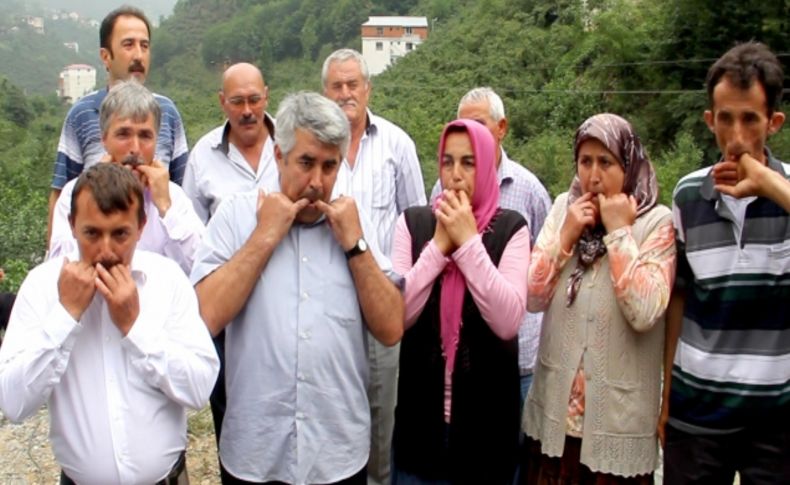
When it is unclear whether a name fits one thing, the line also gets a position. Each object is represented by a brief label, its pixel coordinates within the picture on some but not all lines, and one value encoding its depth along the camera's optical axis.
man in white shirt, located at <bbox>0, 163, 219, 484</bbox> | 2.21
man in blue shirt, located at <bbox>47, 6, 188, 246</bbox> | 3.44
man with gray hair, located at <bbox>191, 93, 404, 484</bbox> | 2.39
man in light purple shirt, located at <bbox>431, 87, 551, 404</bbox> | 3.28
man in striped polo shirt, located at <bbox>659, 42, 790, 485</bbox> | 2.41
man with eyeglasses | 3.53
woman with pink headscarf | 2.63
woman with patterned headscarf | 2.55
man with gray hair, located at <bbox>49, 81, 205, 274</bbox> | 2.85
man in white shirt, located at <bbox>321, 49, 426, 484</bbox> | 3.51
